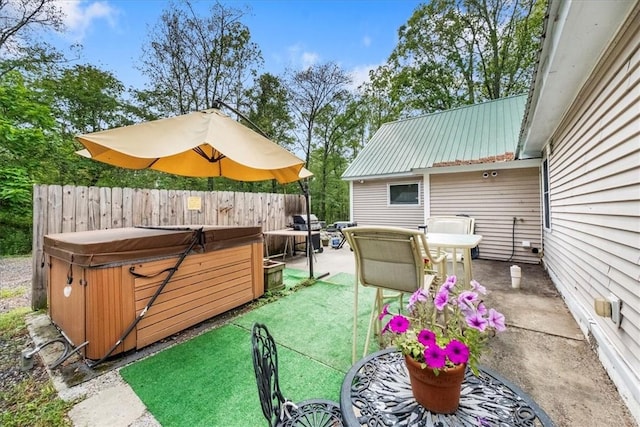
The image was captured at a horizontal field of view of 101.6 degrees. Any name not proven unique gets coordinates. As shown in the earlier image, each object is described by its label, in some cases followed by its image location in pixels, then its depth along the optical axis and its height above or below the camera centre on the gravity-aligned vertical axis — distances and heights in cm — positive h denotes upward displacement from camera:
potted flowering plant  89 -46
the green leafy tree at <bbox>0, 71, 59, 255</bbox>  664 +174
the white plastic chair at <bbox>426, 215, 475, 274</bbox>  439 -20
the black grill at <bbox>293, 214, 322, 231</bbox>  702 -24
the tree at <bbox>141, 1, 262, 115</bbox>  1003 +645
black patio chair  102 -87
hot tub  218 -66
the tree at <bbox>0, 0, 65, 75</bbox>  805 +595
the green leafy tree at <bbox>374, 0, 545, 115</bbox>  1166 +788
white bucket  399 -98
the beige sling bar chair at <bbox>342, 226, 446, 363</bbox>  183 -33
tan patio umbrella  192 +63
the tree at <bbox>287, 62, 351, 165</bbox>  1356 +661
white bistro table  262 -30
